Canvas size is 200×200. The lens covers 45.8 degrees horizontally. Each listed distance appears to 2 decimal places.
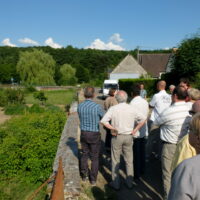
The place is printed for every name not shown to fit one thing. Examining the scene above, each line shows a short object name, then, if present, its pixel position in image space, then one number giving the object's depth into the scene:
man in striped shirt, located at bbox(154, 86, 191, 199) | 3.71
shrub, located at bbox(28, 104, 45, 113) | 16.73
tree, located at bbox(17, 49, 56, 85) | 48.34
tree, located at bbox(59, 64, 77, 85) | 65.49
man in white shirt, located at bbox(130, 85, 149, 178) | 5.02
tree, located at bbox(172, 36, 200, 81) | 19.14
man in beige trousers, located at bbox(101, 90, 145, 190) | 4.42
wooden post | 2.72
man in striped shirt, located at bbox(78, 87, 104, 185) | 4.61
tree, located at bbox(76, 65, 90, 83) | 78.75
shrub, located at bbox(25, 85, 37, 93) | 40.61
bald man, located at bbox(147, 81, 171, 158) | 5.36
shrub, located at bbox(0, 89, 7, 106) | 21.99
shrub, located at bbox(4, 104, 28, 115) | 17.73
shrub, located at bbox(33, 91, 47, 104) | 21.66
